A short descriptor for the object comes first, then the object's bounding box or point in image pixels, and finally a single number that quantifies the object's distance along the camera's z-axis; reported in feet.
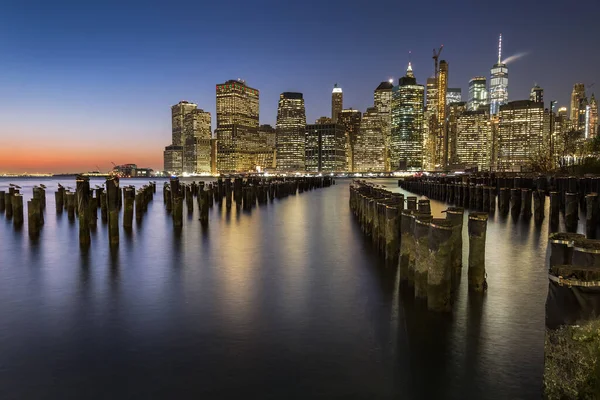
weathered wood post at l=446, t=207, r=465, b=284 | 31.19
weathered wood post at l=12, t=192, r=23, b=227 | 72.69
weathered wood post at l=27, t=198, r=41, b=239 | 63.36
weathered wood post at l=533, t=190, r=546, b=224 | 77.36
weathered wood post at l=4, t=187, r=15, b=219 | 82.39
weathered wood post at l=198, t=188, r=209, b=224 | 76.28
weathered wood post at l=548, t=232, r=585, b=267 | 20.86
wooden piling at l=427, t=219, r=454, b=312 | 23.99
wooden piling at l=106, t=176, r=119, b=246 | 50.47
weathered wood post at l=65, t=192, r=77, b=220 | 83.61
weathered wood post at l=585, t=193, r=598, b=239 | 57.11
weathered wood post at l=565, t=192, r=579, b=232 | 62.28
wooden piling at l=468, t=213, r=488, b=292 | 28.58
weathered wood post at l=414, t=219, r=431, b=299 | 25.68
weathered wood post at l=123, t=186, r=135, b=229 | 67.35
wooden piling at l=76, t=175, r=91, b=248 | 48.96
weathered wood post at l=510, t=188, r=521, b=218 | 85.56
